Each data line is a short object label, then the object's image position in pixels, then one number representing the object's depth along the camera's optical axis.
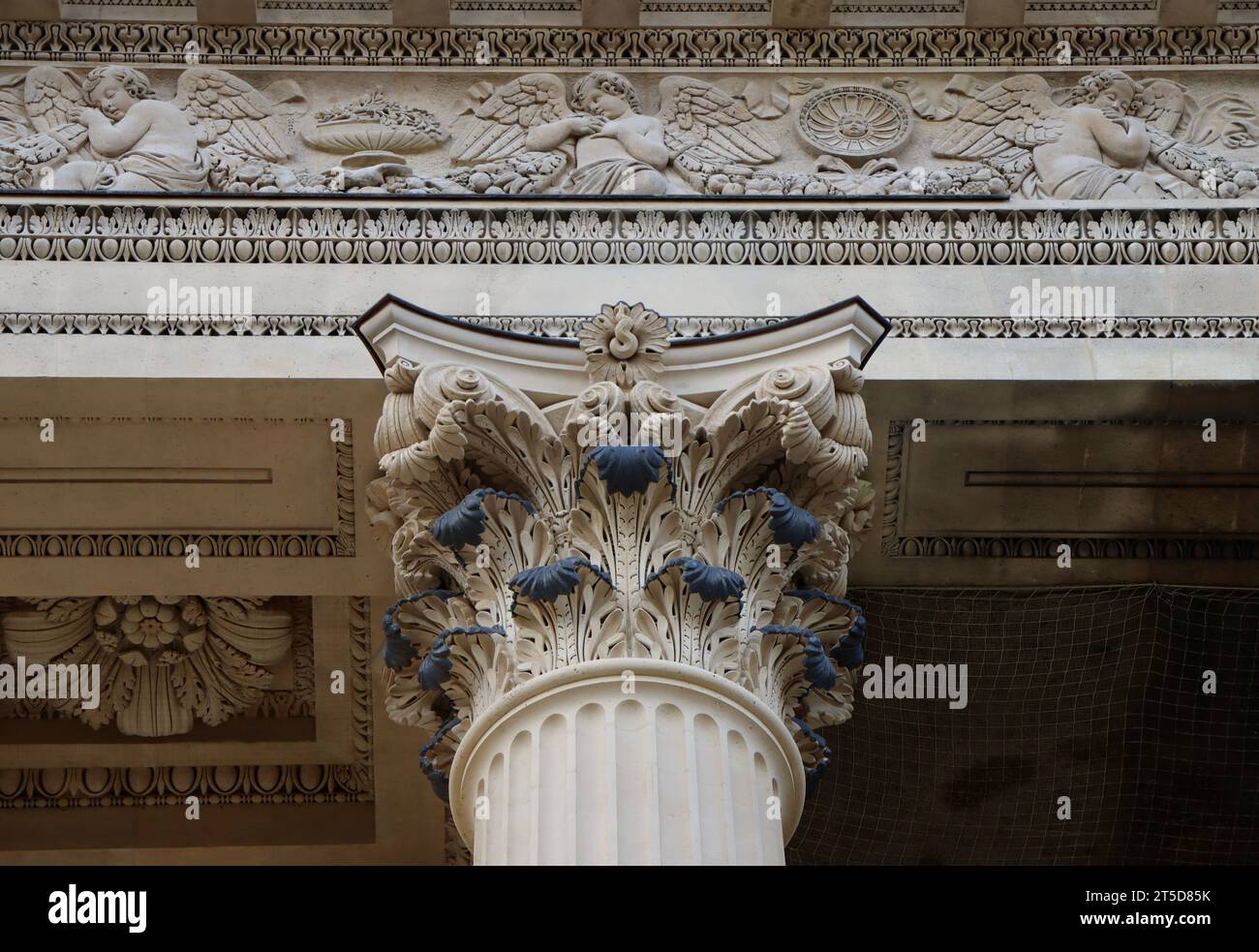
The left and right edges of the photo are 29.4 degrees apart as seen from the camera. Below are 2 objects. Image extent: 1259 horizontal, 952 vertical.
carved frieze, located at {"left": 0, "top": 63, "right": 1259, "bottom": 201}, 15.08
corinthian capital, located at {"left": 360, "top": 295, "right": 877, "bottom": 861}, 12.09
